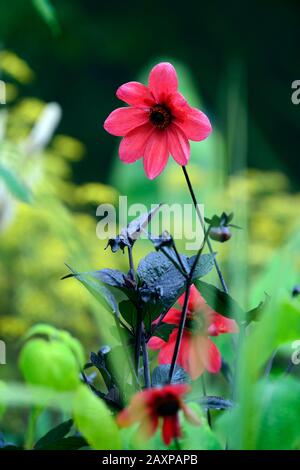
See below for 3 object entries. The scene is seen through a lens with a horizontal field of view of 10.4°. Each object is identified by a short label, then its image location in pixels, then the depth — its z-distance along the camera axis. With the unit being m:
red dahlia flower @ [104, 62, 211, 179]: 1.41
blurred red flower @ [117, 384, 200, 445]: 1.23
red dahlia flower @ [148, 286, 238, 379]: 1.47
